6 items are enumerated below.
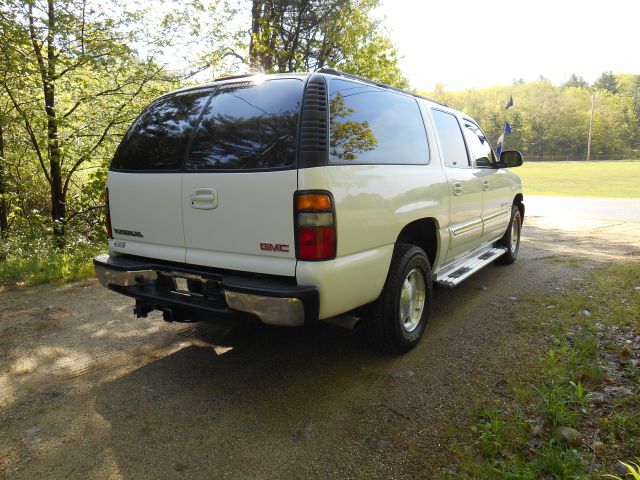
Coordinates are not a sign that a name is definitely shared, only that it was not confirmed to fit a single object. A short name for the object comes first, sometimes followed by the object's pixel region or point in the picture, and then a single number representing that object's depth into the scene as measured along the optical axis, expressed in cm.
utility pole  7823
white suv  259
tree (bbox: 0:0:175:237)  758
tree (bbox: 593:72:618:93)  10644
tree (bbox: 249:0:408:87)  1057
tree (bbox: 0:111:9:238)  864
